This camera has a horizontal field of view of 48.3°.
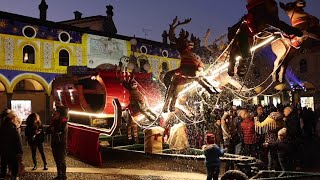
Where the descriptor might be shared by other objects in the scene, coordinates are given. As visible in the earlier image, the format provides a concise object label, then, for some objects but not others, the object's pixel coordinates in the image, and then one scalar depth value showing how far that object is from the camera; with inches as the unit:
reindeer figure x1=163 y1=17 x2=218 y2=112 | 330.3
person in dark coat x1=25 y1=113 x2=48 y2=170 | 447.5
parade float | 258.8
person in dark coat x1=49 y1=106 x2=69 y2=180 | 382.6
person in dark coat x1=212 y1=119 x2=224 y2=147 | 475.8
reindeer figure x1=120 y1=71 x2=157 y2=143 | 448.5
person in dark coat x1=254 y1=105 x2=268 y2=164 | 462.4
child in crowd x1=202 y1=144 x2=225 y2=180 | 299.3
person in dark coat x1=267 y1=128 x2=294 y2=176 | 364.8
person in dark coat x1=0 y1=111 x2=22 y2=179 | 360.8
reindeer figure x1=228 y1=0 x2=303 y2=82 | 225.9
